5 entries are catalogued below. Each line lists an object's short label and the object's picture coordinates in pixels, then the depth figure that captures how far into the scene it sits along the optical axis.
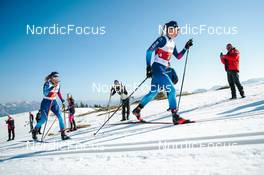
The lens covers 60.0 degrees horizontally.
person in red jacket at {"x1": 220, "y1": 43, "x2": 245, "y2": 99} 10.13
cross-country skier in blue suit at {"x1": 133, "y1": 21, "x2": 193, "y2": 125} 6.11
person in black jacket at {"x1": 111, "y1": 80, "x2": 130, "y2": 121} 13.52
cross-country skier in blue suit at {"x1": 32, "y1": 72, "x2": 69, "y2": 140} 7.89
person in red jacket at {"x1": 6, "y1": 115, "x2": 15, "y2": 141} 20.02
